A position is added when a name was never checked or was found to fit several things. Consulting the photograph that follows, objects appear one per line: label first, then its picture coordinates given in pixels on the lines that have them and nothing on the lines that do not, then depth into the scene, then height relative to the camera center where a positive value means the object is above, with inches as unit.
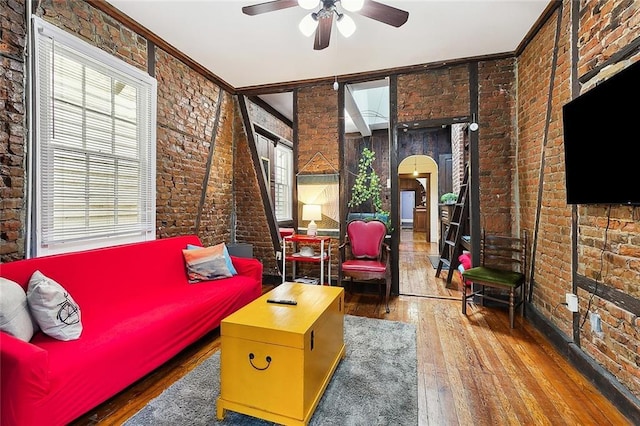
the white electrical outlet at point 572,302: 90.8 -27.7
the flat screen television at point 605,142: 65.9 +18.2
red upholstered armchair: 137.6 -20.5
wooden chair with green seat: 118.8 -25.7
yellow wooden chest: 61.4 -33.0
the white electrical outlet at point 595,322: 80.5 -30.2
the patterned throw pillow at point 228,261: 124.1 -20.9
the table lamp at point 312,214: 162.6 -1.4
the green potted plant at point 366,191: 173.3 +12.6
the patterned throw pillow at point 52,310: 65.7 -22.5
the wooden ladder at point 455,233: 170.9 -13.3
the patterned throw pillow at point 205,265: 116.9 -21.3
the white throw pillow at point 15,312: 59.6 -21.2
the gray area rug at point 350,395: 66.3 -46.3
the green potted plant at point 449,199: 214.6 +10.2
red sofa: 53.5 -29.4
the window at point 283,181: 257.3 +27.2
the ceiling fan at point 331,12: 81.5 +58.6
